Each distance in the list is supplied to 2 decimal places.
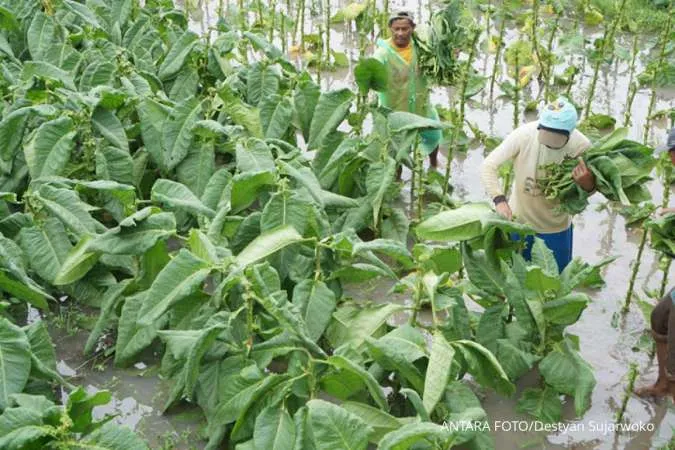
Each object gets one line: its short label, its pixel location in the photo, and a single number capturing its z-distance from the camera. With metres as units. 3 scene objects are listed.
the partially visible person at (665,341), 3.69
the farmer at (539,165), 3.97
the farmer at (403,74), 5.29
